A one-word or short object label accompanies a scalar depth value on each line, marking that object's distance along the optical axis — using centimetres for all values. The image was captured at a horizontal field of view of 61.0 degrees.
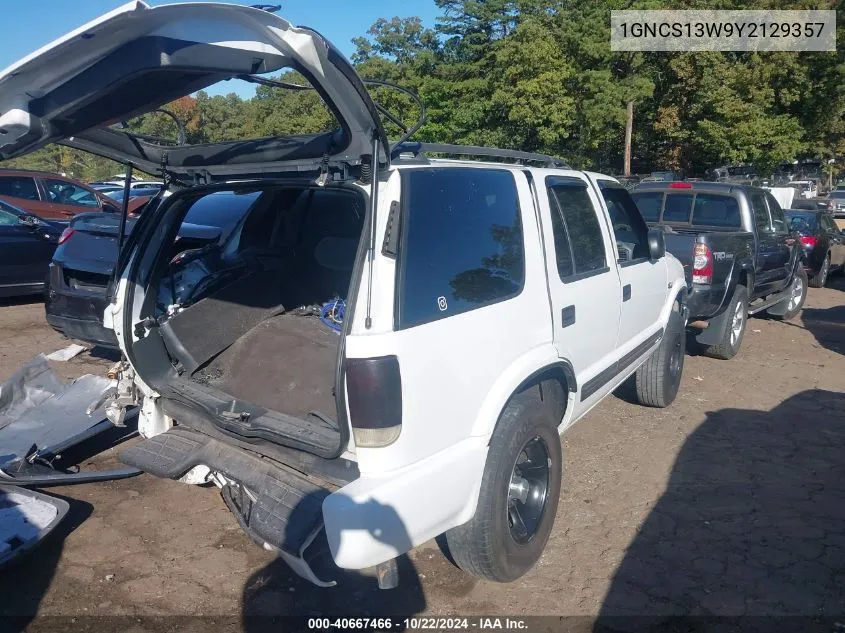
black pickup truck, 696
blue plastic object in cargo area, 409
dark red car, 1169
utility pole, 2569
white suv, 226
